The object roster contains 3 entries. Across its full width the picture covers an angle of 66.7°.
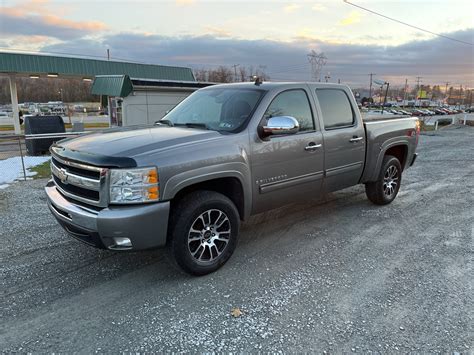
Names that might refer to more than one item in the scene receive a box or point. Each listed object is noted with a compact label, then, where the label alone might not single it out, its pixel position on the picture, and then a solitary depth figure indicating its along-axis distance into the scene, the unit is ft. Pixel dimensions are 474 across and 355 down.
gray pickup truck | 10.37
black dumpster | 46.16
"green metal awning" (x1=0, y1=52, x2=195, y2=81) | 78.07
